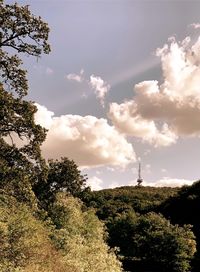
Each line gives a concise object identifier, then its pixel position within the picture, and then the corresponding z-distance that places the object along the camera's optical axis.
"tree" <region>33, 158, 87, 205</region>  67.69
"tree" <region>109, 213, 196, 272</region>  67.25
